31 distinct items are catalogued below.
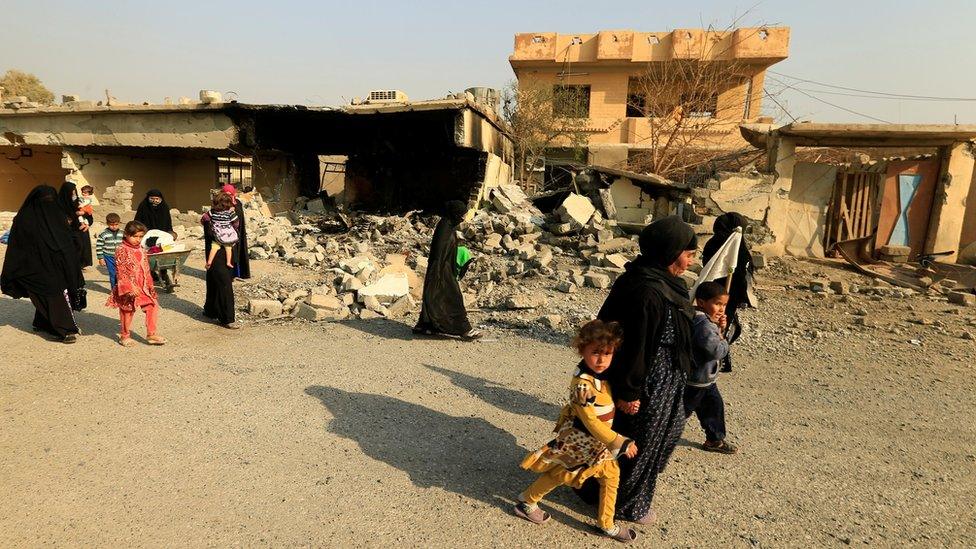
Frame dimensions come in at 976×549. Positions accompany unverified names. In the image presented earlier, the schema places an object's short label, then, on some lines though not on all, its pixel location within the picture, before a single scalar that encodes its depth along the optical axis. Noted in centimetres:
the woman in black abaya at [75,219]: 588
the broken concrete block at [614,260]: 865
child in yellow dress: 227
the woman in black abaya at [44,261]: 461
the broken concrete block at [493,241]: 986
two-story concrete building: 2023
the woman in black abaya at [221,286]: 551
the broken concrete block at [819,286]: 804
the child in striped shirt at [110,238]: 652
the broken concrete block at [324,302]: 624
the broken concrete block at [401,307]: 630
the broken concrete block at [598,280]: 774
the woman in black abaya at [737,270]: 403
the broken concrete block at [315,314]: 604
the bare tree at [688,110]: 1625
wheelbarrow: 637
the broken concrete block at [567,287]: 754
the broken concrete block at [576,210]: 1068
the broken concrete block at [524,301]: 655
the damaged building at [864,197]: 955
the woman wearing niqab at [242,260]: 716
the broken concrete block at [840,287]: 783
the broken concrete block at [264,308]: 604
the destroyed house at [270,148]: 1223
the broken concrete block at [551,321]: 600
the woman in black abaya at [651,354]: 229
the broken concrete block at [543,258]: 883
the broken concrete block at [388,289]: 674
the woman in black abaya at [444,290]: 529
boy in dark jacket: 272
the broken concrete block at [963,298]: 723
